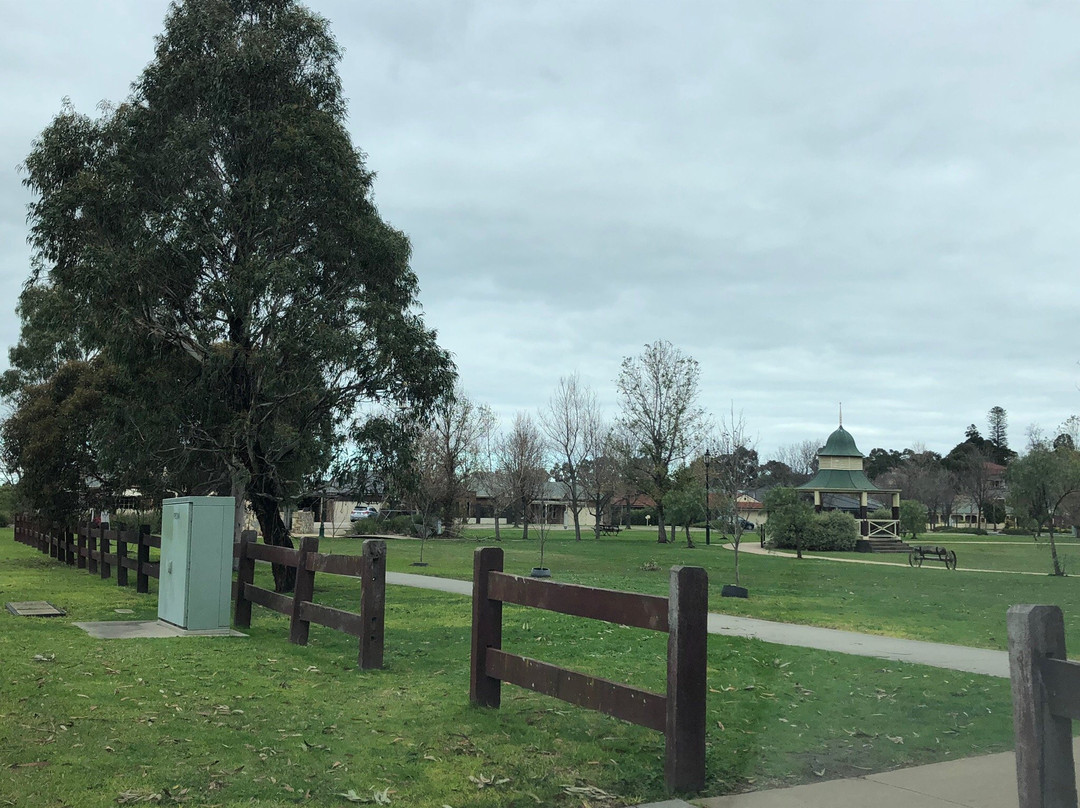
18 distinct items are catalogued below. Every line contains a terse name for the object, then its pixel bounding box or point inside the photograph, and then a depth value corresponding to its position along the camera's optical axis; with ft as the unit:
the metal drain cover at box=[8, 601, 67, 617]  41.14
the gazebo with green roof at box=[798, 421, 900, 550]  175.94
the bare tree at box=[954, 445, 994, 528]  285.23
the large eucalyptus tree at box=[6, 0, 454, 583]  56.70
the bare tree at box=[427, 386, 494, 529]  178.19
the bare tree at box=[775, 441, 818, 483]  285.02
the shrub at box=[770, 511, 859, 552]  161.68
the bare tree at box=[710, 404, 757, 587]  93.62
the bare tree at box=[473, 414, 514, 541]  194.49
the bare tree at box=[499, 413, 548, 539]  183.93
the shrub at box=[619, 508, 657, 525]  313.01
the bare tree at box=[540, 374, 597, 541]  190.80
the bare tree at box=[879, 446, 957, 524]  288.30
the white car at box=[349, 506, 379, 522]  266.32
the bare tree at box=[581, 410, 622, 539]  192.34
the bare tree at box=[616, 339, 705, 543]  188.85
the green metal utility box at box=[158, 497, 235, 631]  36.22
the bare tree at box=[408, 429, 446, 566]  168.96
